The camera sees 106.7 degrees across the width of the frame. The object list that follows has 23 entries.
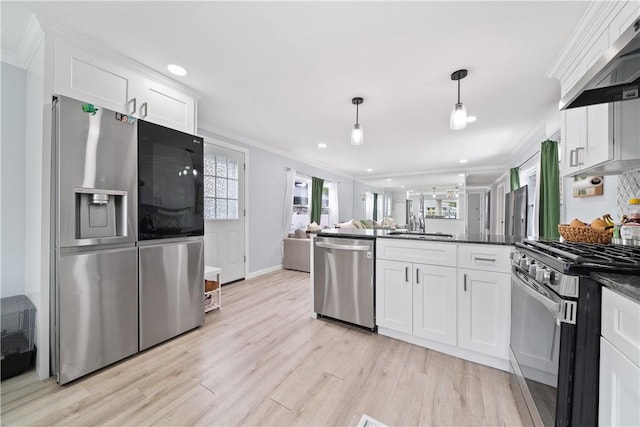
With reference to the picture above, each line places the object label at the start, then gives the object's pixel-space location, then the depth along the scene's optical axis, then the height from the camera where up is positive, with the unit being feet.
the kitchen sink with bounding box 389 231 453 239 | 6.80 -0.70
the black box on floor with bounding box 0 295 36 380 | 5.24 -2.93
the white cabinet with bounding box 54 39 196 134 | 5.44 +3.19
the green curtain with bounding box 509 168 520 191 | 15.74 +2.39
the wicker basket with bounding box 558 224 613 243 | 4.75 -0.42
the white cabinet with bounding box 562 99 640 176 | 4.47 +1.58
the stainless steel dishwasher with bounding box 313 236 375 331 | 7.41 -2.21
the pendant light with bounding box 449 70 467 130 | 6.26 +2.55
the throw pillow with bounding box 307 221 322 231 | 17.06 -1.13
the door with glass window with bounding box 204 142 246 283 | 11.69 +0.00
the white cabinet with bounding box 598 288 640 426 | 2.10 -1.41
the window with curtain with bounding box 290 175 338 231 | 18.47 +0.64
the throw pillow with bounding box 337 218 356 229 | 19.75 -1.11
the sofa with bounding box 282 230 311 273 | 15.23 -2.71
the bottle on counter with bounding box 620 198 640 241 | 4.39 -0.16
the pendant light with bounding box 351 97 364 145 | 8.04 +2.60
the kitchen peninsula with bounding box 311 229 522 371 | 5.64 -2.10
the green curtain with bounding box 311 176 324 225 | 19.45 +1.03
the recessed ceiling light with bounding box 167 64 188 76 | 6.74 +4.06
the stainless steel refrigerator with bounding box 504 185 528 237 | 13.65 +0.17
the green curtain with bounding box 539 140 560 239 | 9.41 +1.01
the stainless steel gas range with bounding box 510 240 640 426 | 2.71 -1.51
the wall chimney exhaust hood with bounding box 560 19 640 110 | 2.89 +2.01
